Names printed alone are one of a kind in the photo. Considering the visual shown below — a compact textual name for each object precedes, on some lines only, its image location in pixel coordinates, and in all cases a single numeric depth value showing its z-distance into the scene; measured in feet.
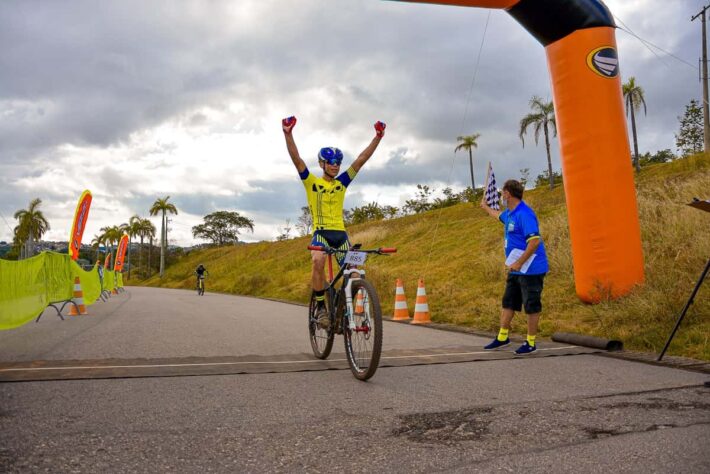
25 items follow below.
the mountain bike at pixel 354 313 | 14.25
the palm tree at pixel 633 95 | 131.75
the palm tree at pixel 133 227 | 311.88
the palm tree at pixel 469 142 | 190.19
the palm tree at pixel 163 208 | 262.26
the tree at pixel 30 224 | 241.76
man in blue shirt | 19.47
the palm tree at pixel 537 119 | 147.84
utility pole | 81.18
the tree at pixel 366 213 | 230.27
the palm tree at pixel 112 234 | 319.27
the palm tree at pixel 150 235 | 292.61
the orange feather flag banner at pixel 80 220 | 58.28
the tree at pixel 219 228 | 361.92
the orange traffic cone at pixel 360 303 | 15.16
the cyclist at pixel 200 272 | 98.53
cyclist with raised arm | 17.06
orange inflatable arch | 26.50
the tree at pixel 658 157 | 209.34
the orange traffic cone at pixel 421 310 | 33.17
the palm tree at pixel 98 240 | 329.52
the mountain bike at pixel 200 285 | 96.46
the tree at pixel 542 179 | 221.50
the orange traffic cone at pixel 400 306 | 35.55
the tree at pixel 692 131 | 149.36
